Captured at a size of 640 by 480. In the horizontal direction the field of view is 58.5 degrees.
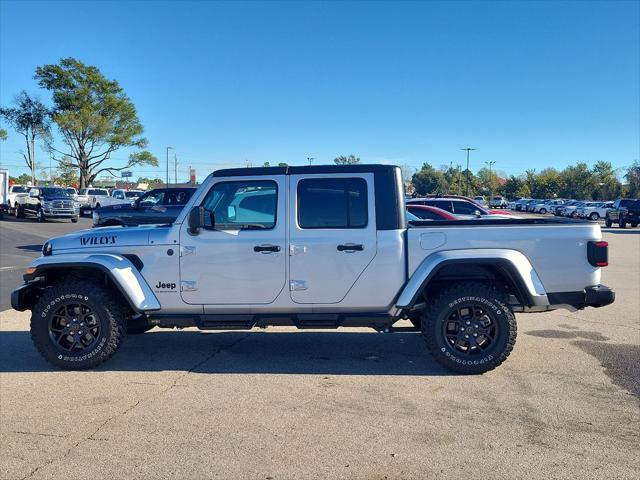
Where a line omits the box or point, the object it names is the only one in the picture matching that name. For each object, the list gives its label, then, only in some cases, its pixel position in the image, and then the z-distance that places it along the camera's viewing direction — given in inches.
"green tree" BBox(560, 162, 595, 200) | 3698.3
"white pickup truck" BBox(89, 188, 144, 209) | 1573.6
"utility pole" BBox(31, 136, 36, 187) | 2075.5
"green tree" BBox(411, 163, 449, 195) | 3686.0
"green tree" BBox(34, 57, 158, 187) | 1998.0
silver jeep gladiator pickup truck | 216.8
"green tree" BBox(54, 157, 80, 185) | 3110.0
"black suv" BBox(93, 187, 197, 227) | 635.5
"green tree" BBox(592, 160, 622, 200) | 3570.4
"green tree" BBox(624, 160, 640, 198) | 3351.4
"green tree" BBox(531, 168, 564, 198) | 3931.4
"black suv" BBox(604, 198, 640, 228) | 1368.1
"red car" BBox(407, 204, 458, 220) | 606.5
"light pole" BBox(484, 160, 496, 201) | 4565.0
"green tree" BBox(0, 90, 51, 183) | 2031.3
